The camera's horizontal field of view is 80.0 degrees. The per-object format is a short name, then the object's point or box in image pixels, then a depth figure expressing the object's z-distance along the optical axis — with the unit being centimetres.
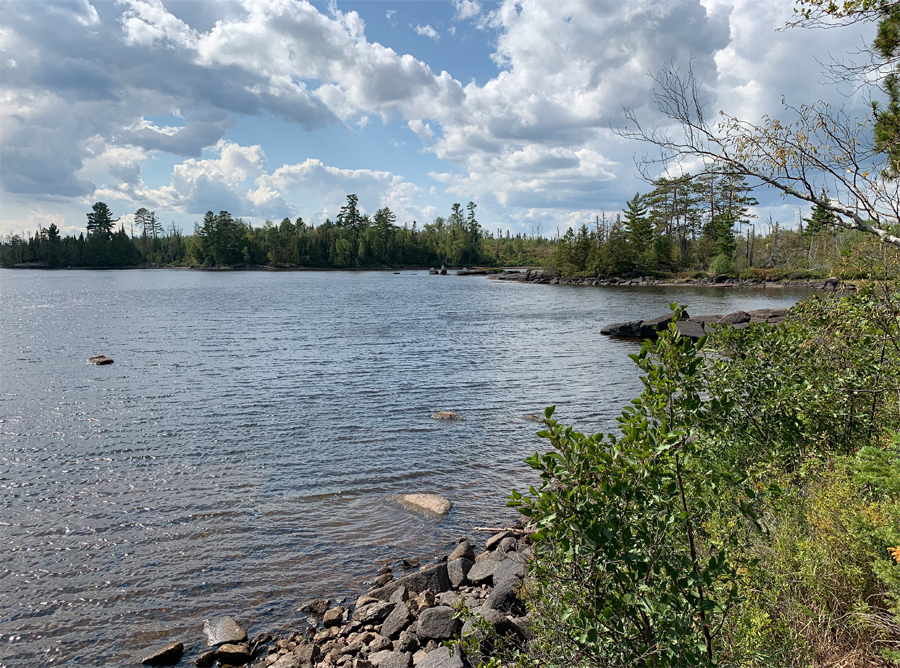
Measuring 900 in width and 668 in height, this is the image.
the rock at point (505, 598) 659
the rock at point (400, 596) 757
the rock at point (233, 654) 662
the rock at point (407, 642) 652
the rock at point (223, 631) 694
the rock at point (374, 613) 734
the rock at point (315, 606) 762
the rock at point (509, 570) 741
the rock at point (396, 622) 692
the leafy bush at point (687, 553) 343
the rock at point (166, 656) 663
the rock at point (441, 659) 555
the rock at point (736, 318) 3209
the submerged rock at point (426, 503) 1056
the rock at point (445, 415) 1641
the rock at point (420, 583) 785
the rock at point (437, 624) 653
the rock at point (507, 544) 888
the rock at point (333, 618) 731
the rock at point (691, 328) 2926
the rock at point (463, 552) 882
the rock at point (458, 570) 809
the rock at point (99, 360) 2372
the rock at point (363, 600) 763
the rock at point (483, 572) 799
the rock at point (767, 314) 3355
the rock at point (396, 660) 616
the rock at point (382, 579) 820
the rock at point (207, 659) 658
